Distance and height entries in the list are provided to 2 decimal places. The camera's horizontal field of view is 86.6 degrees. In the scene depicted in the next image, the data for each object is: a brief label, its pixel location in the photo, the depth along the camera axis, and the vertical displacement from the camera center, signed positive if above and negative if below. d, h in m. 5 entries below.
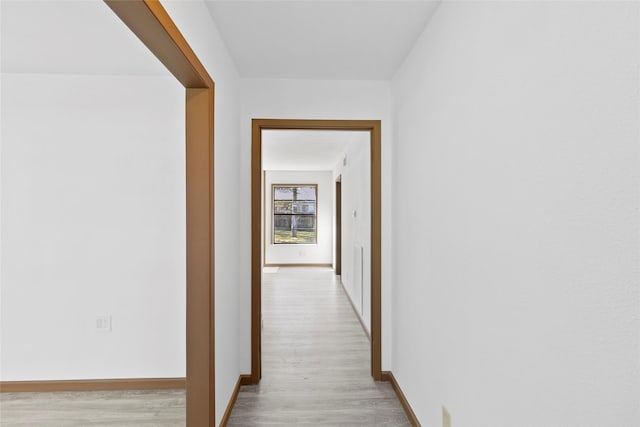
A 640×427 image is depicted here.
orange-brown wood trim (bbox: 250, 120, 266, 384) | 2.72 -0.20
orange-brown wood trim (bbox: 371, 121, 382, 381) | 2.75 -0.26
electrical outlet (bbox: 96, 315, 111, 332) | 2.60 -0.80
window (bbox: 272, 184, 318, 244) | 8.76 +0.11
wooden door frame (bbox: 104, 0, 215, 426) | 1.75 -0.18
